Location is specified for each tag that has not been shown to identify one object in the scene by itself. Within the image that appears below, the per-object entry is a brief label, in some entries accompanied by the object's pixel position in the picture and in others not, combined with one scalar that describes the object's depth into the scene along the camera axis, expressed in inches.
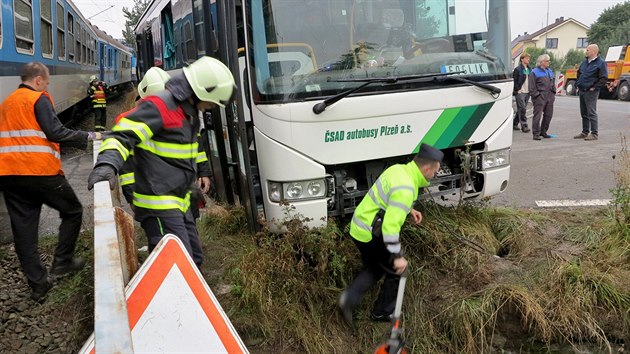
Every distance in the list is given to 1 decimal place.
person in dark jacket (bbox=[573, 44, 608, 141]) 358.0
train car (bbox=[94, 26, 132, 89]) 776.1
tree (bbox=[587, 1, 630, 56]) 2266.2
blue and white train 231.5
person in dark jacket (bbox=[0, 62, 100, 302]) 143.9
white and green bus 143.6
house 2561.5
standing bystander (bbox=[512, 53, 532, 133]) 420.8
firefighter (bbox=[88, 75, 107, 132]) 508.6
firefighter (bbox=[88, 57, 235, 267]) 109.9
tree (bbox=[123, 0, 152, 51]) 1744.6
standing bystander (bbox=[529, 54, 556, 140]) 389.1
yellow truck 917.8
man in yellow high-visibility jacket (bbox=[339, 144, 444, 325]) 122.5
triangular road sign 75.4
